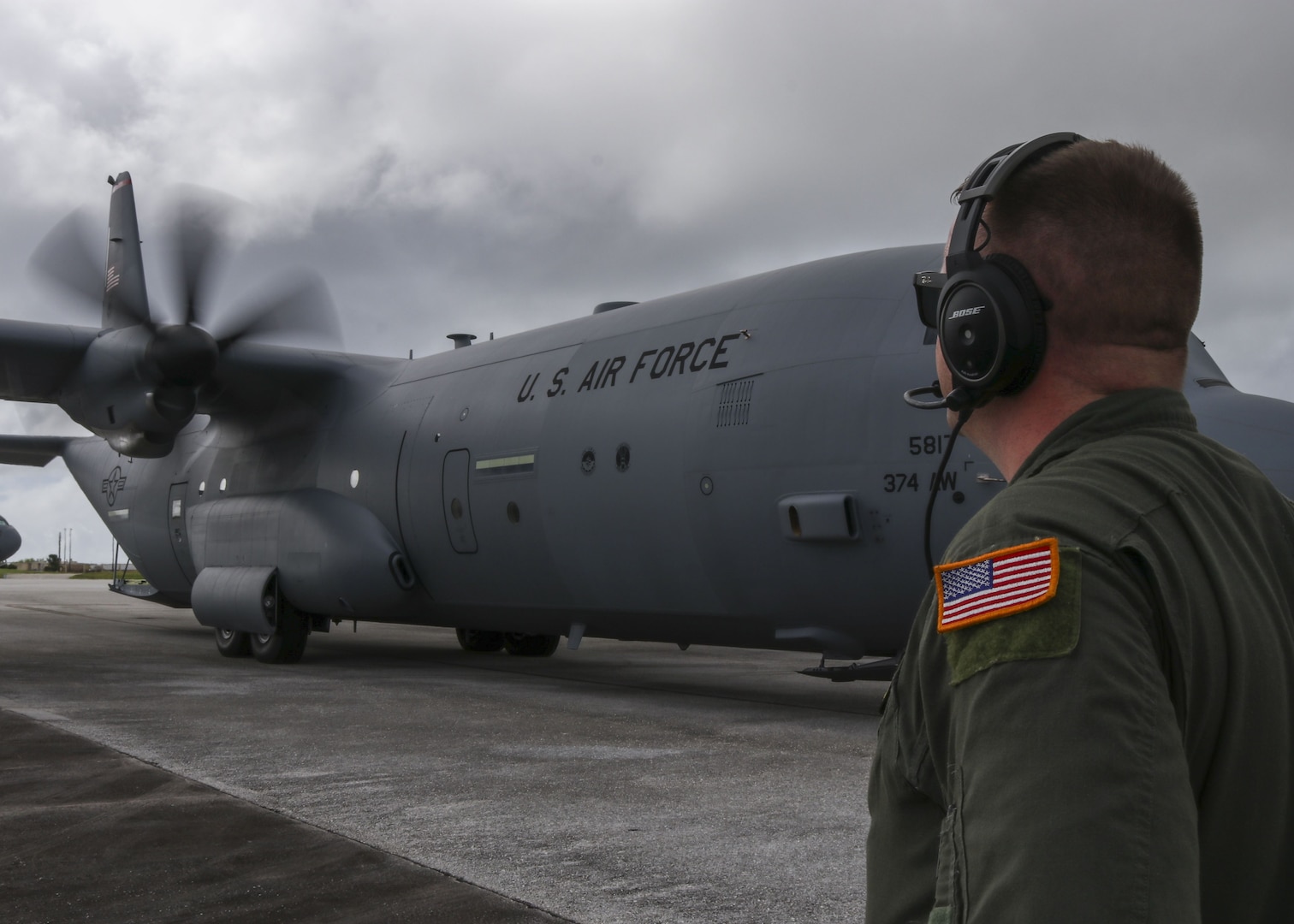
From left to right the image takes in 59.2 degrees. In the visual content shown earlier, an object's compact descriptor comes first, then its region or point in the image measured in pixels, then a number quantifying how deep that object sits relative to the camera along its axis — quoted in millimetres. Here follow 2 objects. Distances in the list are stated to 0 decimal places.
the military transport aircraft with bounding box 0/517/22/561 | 39406
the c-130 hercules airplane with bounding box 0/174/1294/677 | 7914
